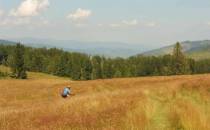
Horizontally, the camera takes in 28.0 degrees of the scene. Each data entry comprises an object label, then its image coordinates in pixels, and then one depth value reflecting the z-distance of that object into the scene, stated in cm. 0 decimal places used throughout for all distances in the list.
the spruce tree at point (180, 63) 12804
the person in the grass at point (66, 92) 3519
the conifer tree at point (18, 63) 13025
